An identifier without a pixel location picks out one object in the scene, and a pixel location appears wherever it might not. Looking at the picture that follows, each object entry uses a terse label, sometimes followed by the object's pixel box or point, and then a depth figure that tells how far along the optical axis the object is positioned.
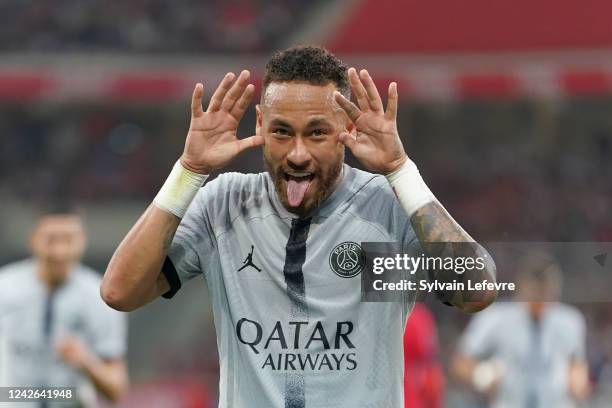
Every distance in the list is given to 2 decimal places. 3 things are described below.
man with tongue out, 6.20
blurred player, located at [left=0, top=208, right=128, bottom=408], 12.25
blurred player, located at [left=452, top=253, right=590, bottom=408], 15.41
